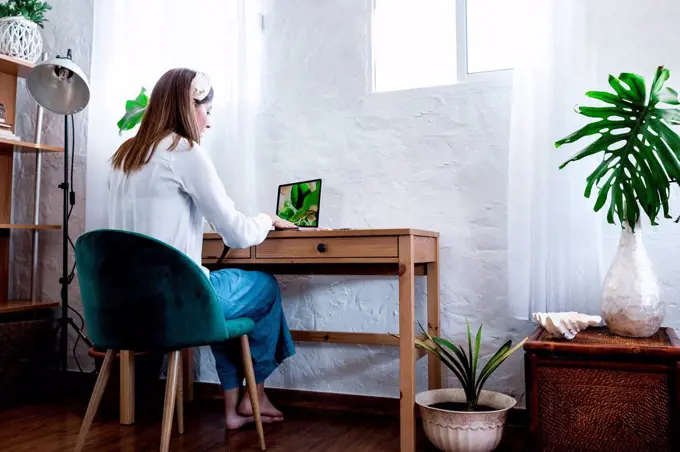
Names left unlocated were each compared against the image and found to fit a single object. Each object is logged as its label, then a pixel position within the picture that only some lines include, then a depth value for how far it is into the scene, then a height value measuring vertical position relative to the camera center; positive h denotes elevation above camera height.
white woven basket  2.94 +1.06
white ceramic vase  1.78 -0.11
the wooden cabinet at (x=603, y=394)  1.62 -0.38
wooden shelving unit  2.99 +0.44
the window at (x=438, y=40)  2.50 +0.91
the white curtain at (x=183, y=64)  2.74 +0.89
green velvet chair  1.61 -0.11
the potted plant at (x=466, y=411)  1.90 -0.51
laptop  2.46 +0.22
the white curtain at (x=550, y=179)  2.11 +0.27
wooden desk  1.98 -0.01
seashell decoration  1.79 -0.20
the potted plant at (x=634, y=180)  1.77 +0.22
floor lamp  2.79 +0.78
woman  1.85 +0.17
